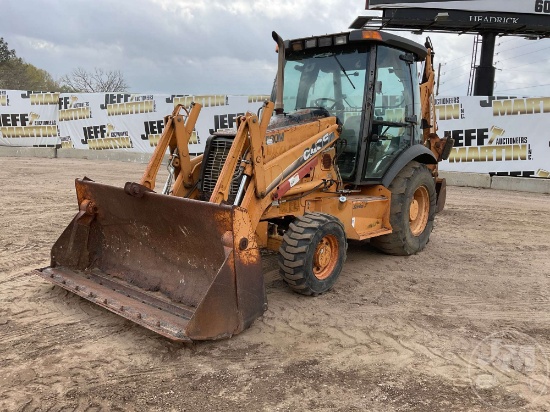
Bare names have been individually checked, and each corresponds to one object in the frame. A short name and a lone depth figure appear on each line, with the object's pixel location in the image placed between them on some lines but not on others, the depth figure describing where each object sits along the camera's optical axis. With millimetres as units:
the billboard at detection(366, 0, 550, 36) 17547
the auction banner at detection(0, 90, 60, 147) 18656
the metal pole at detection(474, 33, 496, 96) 18828
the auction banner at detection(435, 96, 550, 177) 12875
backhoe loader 3721
